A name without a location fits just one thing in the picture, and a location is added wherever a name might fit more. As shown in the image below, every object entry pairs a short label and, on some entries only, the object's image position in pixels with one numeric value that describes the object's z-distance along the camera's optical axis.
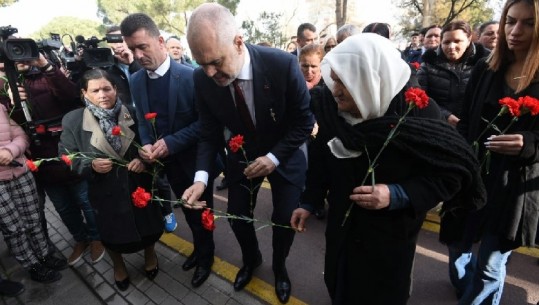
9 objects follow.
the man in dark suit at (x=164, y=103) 2.51
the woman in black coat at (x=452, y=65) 3.27
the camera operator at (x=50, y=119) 2.97
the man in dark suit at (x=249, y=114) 1.88
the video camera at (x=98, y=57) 2.90
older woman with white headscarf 1.30
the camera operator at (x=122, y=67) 3.29
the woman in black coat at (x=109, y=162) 2.48
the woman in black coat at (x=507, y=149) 1.69
